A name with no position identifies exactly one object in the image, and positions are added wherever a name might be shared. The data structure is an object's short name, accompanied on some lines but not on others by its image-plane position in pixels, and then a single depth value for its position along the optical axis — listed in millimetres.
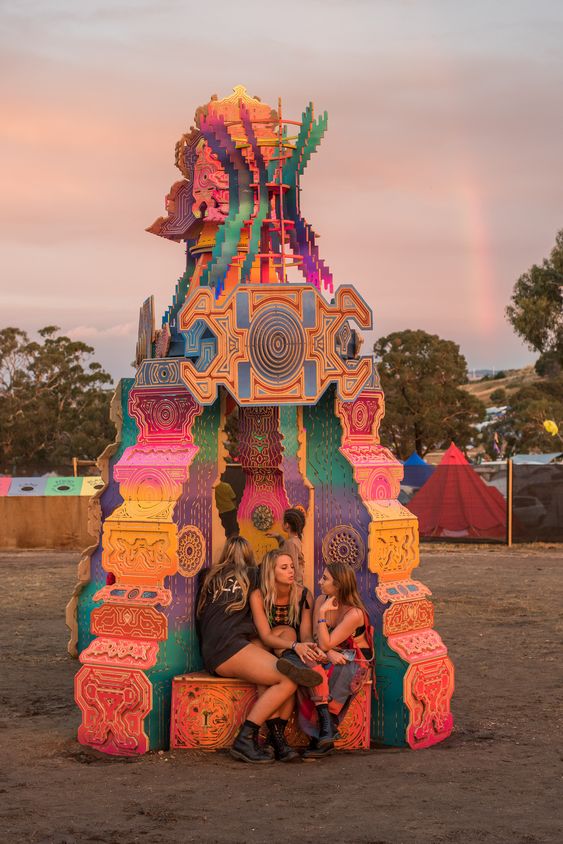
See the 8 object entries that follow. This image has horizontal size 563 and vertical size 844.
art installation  8234
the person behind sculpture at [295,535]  9234
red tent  24672
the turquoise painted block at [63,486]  24938
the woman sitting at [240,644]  7809
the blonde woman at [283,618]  7906
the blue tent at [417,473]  25781
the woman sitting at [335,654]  7926
